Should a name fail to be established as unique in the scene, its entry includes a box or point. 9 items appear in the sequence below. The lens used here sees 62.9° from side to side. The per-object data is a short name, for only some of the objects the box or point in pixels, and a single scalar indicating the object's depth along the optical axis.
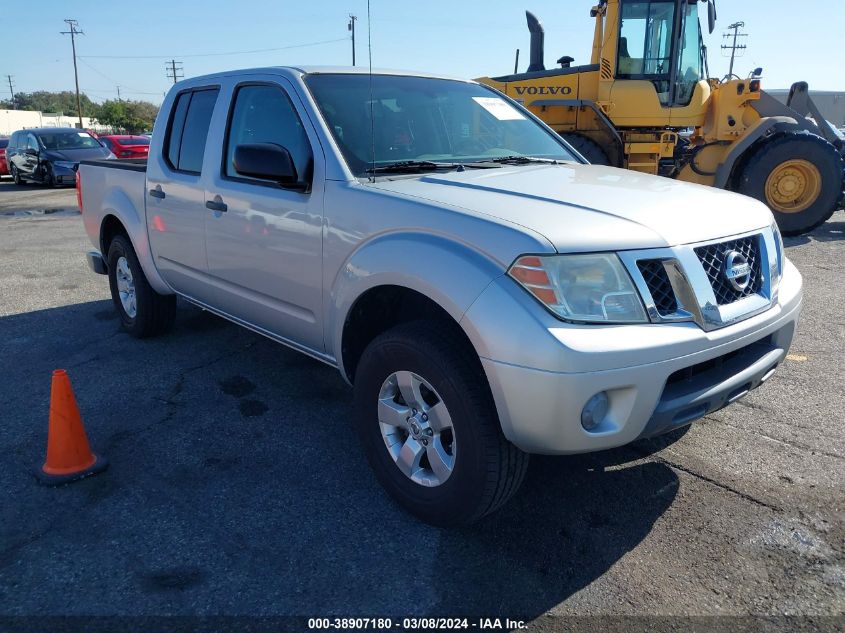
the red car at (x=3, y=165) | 23.52
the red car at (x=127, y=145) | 19.53
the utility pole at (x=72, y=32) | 68.06
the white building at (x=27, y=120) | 68.56
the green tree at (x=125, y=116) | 78.62
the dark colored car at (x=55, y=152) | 19.56
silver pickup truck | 2.44
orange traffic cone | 3.28
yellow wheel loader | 9.88
